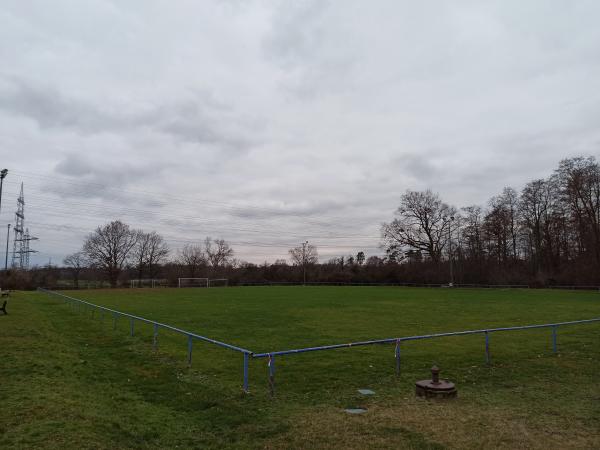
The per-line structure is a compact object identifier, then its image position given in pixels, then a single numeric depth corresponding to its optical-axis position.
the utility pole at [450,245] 67.20
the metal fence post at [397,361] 10.15
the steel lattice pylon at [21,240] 75.31
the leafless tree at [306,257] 113.69
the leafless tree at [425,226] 74.94
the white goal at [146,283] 81.19
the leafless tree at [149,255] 98.25
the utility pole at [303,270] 88.93
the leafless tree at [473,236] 74.00
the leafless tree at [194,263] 100.19
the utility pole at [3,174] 34.88
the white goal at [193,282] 80.86
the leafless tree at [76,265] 93.95
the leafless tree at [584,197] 53.84
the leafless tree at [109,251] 89.69
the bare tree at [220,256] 108.88
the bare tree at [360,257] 120.54
